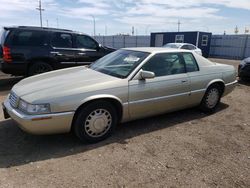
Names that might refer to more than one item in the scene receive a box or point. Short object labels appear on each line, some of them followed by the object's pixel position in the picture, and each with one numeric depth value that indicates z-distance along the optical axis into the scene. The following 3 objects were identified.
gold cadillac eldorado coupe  2.68
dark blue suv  5.59
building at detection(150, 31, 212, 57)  20.17
